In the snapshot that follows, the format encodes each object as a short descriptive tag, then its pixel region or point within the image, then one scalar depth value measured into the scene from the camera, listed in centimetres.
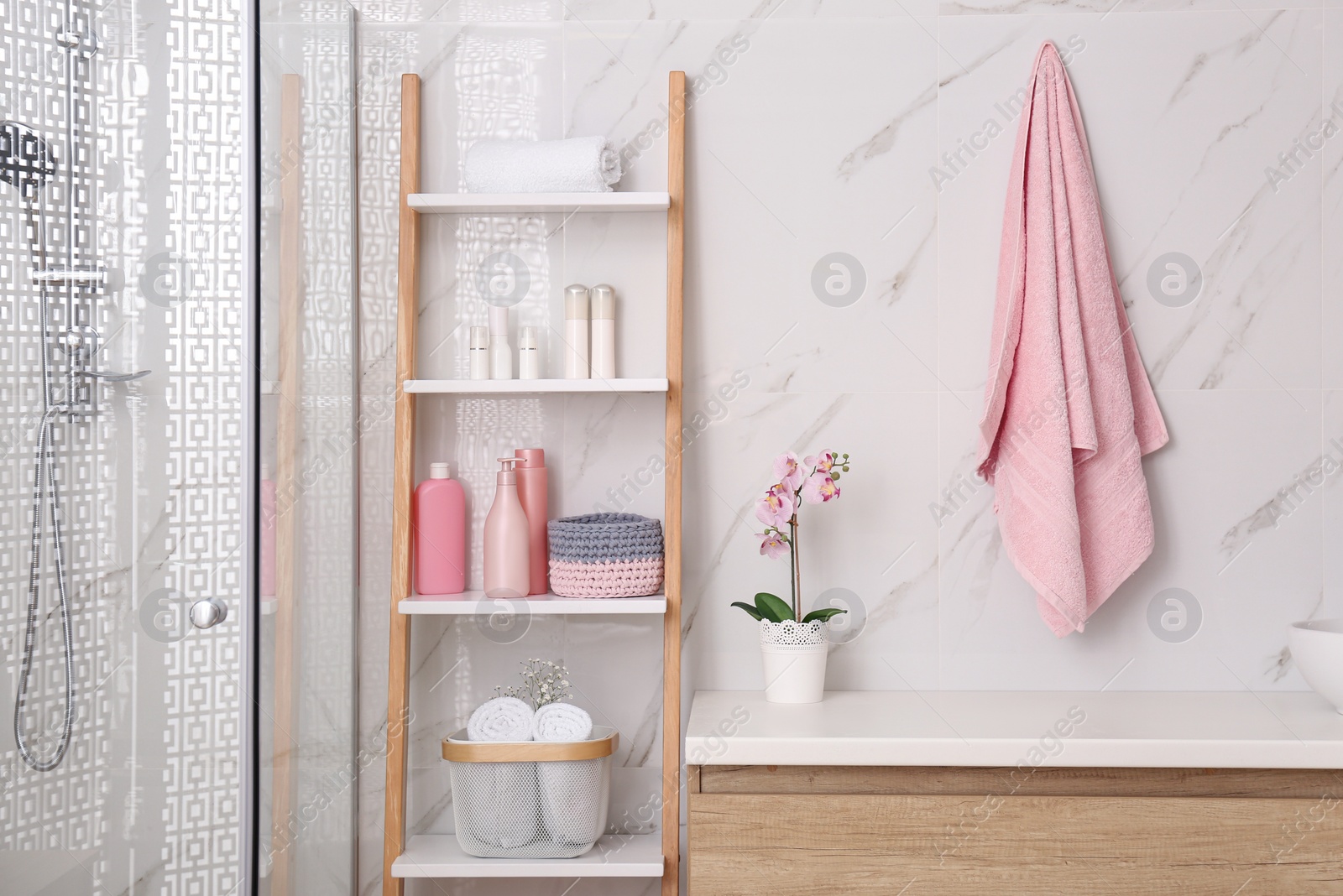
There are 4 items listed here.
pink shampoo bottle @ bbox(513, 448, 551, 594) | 158
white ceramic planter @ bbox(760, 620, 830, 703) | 150
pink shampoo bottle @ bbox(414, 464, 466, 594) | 158
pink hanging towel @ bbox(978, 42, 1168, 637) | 150
